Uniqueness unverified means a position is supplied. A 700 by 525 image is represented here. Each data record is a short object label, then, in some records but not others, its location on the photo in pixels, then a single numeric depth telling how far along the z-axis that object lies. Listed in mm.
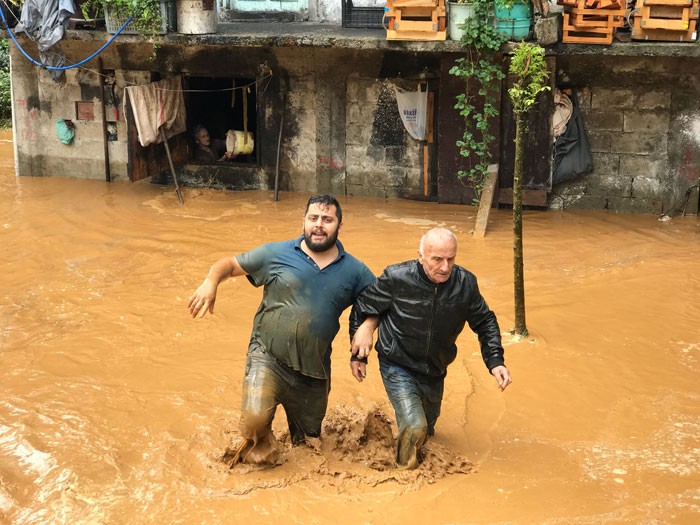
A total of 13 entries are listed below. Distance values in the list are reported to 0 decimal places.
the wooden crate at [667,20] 10883
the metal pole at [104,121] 14648
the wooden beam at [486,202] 12070
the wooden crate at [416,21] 11570
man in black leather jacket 5500
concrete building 12445
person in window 15148
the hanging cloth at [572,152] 12781
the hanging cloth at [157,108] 13539
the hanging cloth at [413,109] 13539
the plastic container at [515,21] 11398
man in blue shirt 5562
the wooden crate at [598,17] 11102
